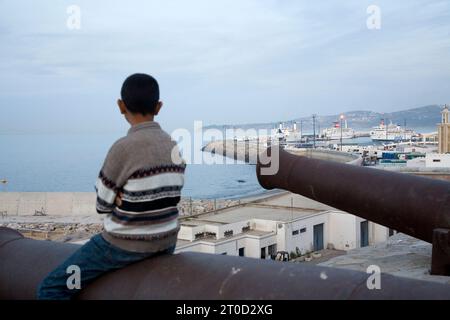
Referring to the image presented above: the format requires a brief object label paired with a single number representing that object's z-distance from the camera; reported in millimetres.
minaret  32156
